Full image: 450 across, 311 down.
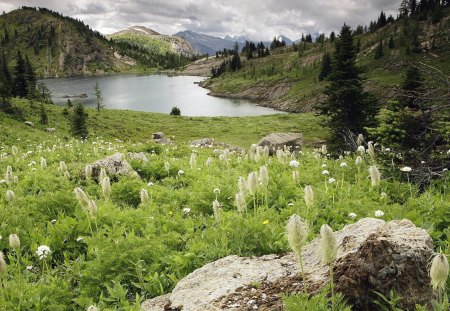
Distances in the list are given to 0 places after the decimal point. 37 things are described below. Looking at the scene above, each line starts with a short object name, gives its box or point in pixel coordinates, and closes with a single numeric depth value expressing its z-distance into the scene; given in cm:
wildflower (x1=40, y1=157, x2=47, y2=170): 1143
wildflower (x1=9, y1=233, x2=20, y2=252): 570
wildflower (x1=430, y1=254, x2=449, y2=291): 307
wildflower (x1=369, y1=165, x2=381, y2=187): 675
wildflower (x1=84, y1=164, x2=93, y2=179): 962
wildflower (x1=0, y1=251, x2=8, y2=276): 479
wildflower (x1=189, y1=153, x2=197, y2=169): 1141
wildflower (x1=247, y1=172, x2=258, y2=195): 637
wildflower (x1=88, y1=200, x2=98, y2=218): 629
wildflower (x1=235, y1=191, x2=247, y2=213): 658
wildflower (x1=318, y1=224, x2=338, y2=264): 354
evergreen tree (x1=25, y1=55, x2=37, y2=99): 7581
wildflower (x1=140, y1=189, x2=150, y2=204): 759
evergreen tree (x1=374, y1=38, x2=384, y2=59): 14725
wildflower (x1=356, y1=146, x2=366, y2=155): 987
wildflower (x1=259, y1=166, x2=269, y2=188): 676
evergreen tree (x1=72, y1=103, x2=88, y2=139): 5362
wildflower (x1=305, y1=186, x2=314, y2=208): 594
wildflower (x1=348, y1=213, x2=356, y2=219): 638
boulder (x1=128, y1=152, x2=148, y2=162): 1398
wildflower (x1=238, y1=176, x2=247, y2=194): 684
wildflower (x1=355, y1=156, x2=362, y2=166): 869
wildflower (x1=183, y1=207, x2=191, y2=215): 780
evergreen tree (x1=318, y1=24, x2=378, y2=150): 3344
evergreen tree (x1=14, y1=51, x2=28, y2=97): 8050
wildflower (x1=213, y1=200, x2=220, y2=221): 639
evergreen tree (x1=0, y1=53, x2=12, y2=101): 5369
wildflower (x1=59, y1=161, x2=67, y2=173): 1057
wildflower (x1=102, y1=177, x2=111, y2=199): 717
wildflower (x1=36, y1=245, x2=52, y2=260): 590
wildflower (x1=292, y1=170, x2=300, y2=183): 880
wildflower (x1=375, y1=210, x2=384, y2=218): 589
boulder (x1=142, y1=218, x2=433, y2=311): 370
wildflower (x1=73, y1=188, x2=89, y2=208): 638
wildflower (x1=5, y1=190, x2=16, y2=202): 779
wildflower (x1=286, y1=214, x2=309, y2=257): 378
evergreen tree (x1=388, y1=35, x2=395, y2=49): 14858
